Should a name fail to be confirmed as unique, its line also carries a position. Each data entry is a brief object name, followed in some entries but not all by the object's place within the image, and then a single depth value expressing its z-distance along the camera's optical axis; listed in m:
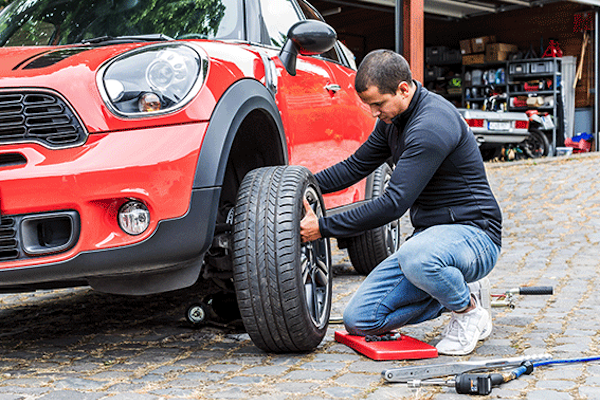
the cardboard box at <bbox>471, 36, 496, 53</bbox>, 19.28
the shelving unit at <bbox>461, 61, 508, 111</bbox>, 18.73
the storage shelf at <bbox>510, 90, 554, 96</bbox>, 17.76
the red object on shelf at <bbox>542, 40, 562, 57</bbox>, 18.39
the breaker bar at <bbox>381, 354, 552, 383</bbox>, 2.67
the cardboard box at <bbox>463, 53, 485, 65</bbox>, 19.31
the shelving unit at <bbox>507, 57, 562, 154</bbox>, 17.68
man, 3.10
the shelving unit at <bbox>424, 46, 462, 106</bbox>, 20.08
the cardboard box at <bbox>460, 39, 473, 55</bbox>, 19.47
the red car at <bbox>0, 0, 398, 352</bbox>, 2.59
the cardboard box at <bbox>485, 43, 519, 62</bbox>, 18.81
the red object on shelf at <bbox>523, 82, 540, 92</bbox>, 18.02
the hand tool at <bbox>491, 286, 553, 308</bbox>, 3.65
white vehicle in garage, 14.18
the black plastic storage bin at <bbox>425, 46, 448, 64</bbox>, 20.27
